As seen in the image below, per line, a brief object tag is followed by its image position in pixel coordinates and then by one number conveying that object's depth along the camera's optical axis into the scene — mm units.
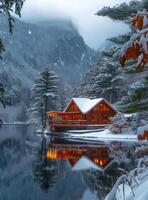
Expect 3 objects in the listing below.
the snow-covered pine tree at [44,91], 61031
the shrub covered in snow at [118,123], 44844
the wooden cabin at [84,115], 57125
